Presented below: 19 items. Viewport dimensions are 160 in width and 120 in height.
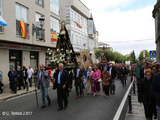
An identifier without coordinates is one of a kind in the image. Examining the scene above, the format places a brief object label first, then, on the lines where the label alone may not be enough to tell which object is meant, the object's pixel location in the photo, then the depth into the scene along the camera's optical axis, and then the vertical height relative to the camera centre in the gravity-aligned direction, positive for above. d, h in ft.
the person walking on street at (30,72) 45.06 -2.59
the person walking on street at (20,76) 42.80 -3.48
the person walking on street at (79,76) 31.45 -2.77
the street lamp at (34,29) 60.49 +12.54
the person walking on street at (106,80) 31.83 -3.67
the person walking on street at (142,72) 27.93 -1.93
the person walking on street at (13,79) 36.69 -3.58
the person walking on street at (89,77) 35.19 -3.34
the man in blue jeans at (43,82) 24.16 -2.89
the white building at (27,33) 50.06 +10.26
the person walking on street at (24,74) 45.04 -3.12
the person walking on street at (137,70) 32.15 -1.83
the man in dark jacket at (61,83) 22.54 -2.98
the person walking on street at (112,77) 35.37 -3.41
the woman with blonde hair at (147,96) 14.57 -3.21
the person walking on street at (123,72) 45.27 -3.06
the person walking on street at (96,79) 33.71 -3.58
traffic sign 52.31 +2.02
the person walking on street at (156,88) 11.90 -2.06
